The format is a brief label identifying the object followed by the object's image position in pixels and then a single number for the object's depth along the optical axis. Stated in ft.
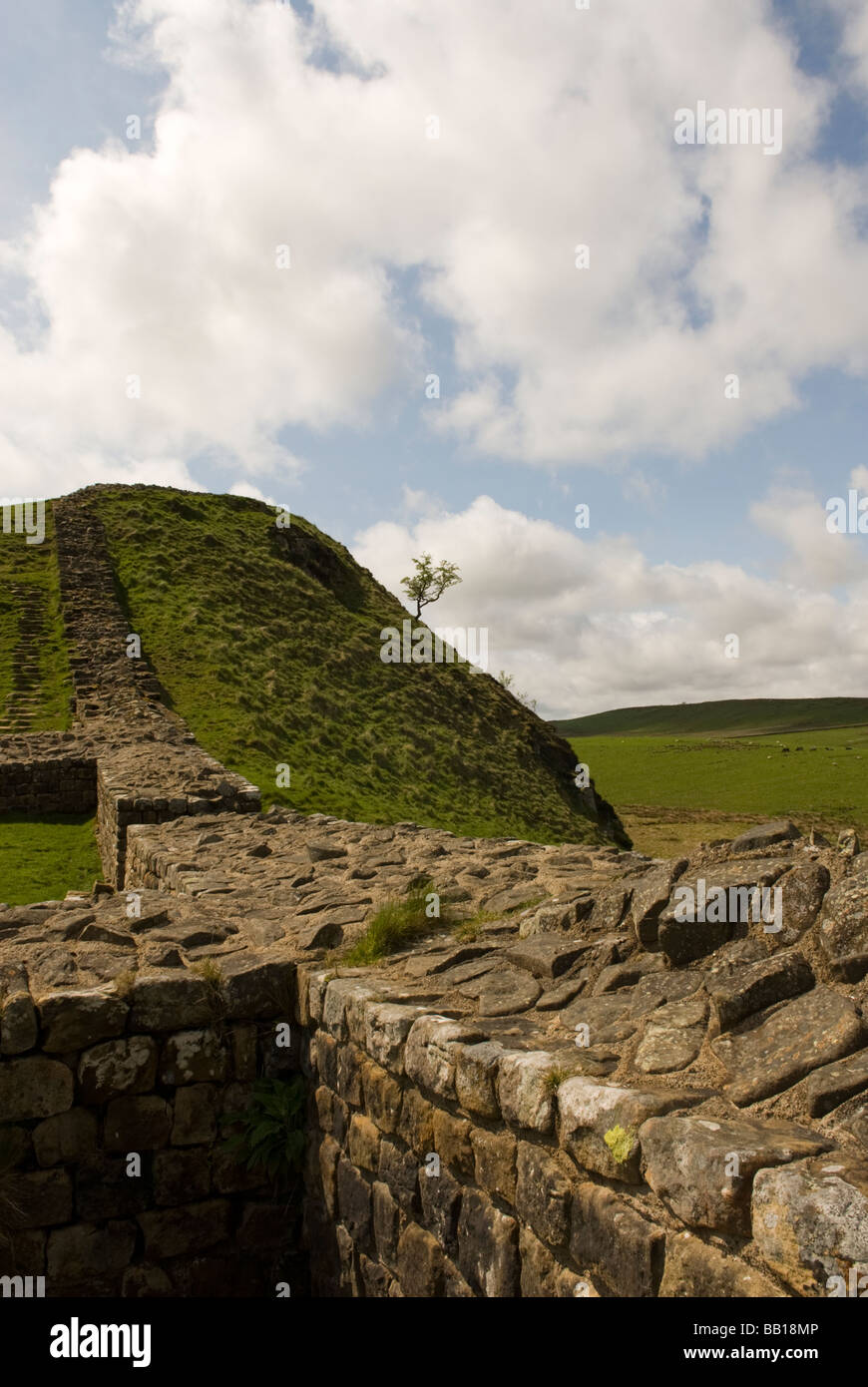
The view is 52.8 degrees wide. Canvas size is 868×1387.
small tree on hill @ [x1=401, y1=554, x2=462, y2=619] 195.72
